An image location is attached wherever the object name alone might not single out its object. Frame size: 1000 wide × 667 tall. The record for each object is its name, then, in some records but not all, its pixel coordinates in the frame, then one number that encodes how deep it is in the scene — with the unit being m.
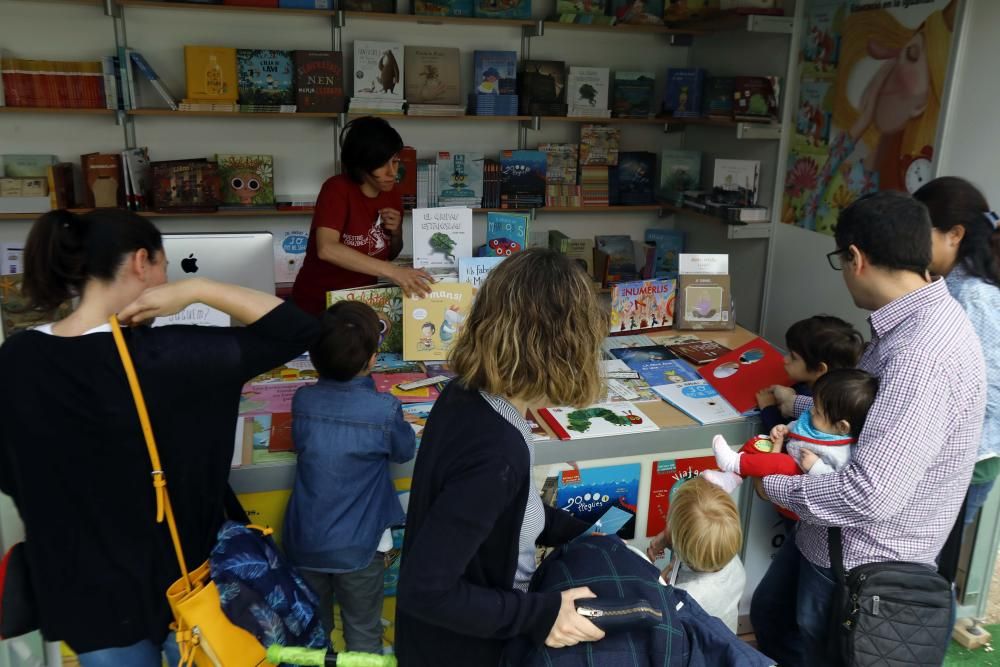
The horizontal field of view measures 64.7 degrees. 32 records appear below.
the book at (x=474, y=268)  2.66
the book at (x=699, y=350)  2.80
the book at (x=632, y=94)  5.13
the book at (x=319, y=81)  4.52
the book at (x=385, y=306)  2.61
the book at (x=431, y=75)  4.78
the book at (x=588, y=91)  5.02
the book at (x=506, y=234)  2.72
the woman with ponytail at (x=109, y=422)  1.33
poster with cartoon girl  3.28
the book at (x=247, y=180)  4.68
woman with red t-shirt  2.99
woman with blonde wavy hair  1.10
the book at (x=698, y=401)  2.44
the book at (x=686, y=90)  4.97
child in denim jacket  1.92
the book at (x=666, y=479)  2.41
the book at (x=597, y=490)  2.32
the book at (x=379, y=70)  4.64
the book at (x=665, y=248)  5.40
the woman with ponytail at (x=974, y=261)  1.94
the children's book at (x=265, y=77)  4.52
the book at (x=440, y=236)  2.65
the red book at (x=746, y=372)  2.52
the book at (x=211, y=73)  4.42
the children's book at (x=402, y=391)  2.43
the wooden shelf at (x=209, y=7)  4.22
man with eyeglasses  1.58
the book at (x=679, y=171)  5.15
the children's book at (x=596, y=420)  2.31
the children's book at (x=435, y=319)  2.65
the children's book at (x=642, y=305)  3.03
